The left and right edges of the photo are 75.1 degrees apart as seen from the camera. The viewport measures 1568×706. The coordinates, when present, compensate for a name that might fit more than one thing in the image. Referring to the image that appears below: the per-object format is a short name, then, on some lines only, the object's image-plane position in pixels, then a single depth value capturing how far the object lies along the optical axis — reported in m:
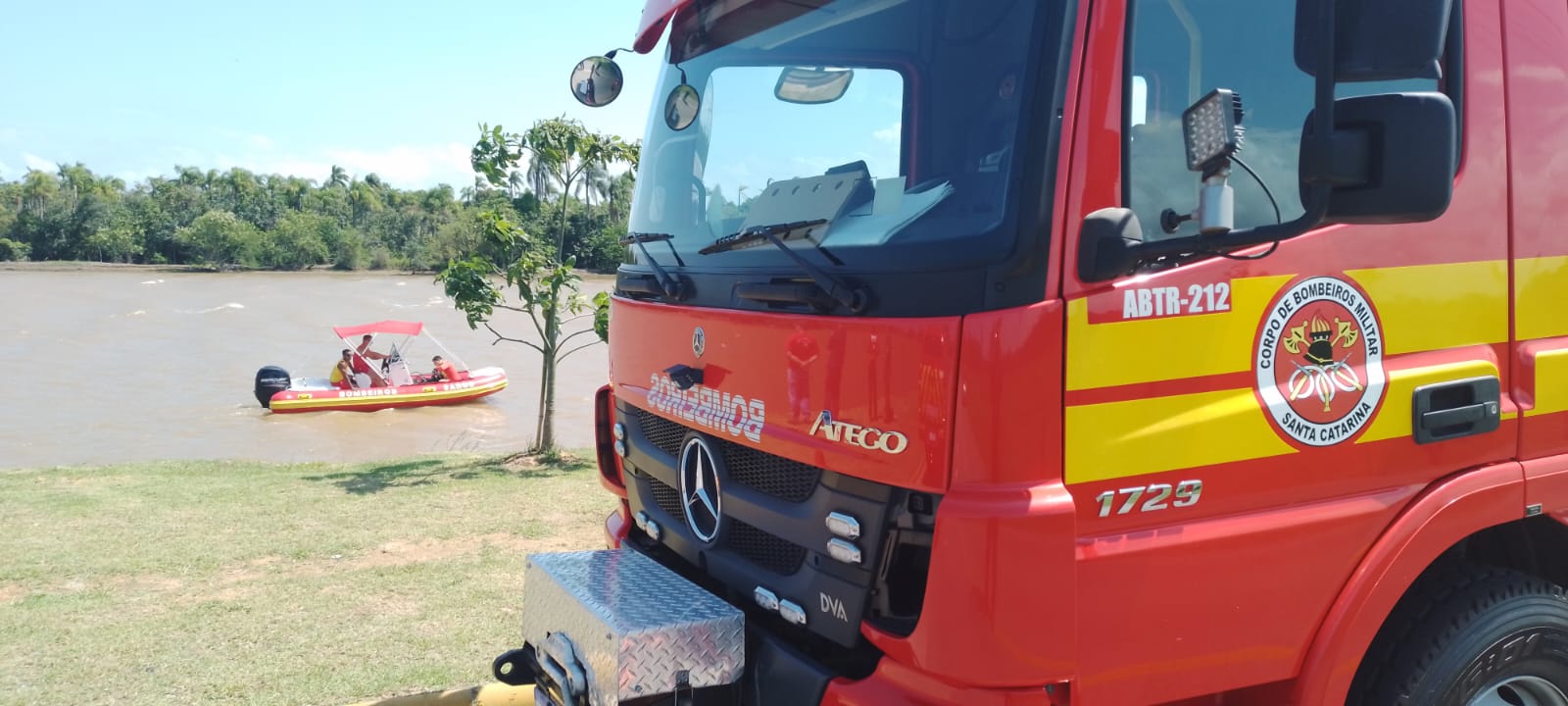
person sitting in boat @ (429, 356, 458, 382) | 22.00
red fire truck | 1.99
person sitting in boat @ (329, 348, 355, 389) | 20.81
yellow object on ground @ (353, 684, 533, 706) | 3.69
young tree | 10.00
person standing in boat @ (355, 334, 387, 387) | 21.02
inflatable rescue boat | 20.38
